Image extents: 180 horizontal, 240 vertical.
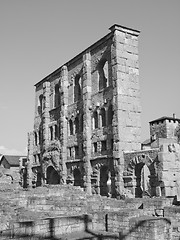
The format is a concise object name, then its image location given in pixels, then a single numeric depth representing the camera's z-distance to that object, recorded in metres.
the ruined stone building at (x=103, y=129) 23.93
